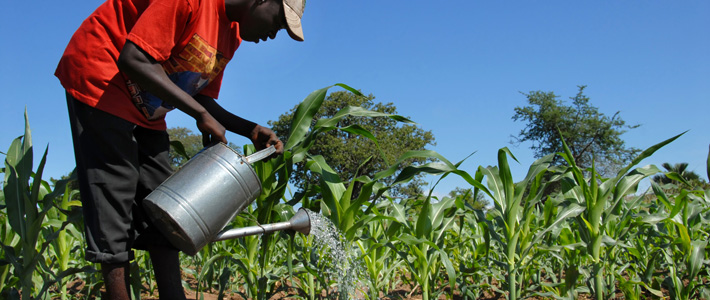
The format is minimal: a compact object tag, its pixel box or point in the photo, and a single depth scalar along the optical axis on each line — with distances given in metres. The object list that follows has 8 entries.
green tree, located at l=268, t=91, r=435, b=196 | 23.52
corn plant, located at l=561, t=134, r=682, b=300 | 2.35
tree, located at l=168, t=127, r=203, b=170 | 37.49
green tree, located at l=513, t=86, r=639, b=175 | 27.75
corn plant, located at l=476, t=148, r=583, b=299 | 2.30
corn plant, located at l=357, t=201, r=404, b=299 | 2.42
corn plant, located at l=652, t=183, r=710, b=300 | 2.59
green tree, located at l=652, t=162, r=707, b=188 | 19.42
